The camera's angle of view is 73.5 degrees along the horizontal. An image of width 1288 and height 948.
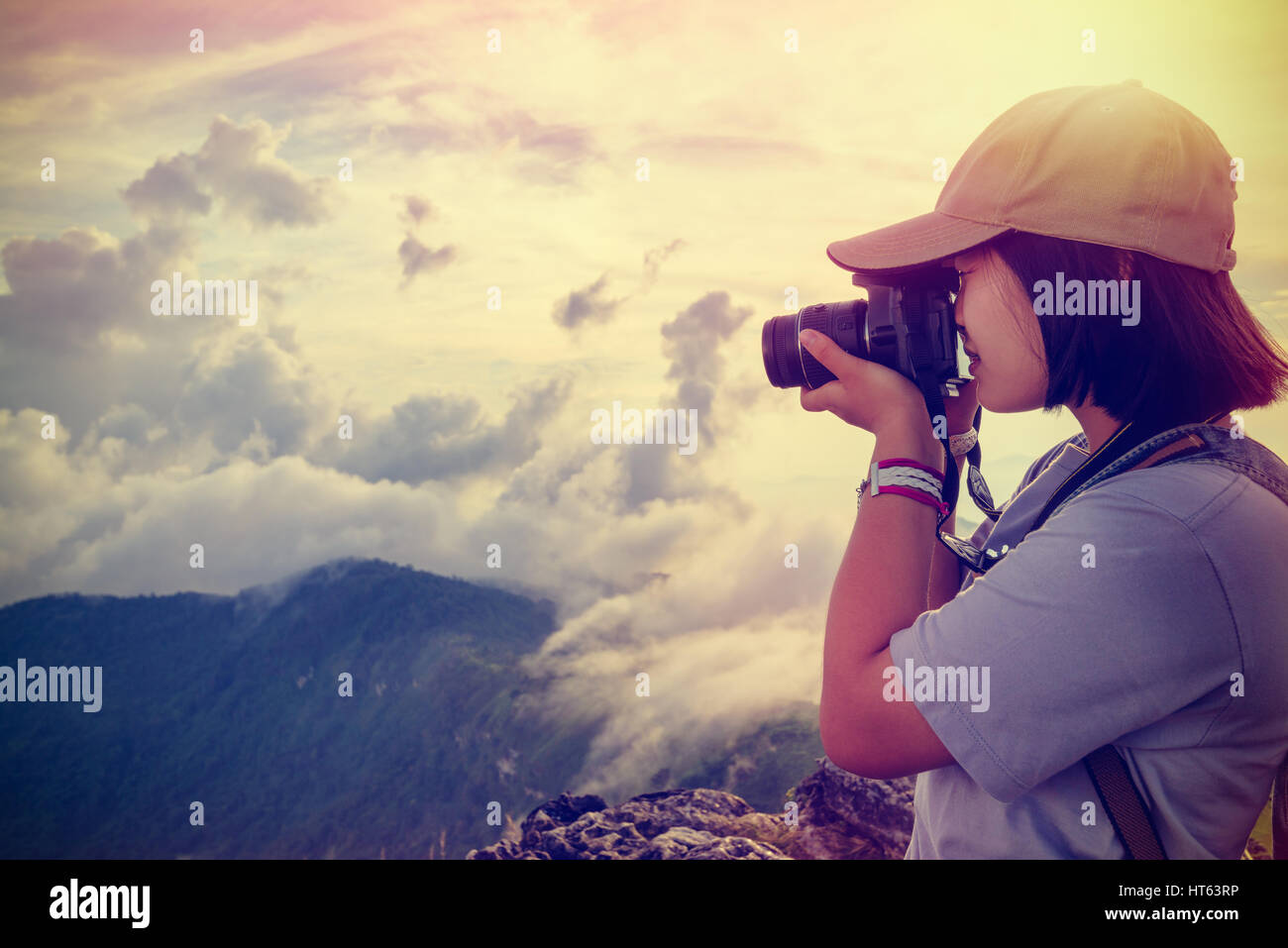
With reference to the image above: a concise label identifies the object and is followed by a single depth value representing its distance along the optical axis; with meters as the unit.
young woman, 0.93
